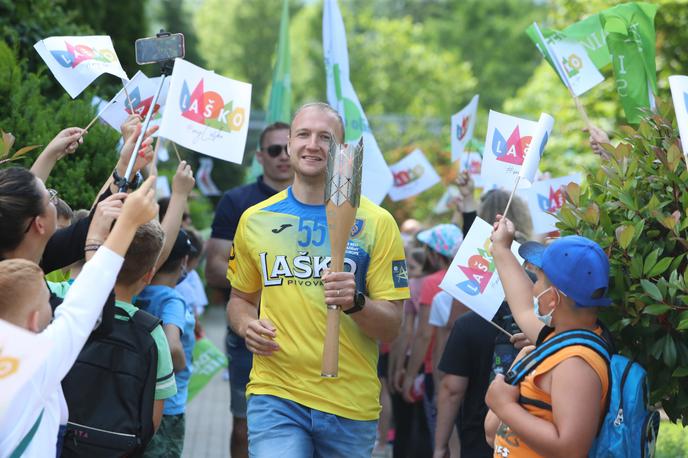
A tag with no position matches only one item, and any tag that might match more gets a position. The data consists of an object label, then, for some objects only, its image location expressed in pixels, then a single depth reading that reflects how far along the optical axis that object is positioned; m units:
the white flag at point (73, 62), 5.66
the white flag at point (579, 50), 7.23
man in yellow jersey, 4.79
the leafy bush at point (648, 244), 4.12
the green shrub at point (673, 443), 6.69
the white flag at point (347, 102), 7.82
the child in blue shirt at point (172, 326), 5.66
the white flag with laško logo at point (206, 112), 5.53
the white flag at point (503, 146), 6.39
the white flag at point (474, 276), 5.37
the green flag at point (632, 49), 6.46
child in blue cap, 3.67
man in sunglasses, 7.15
